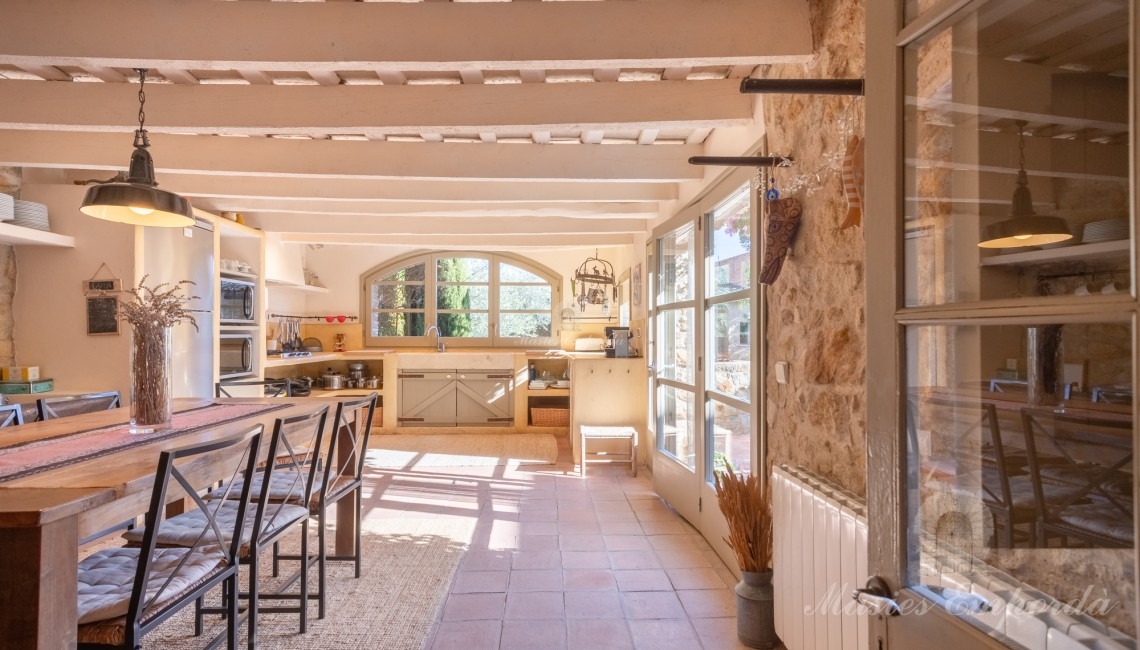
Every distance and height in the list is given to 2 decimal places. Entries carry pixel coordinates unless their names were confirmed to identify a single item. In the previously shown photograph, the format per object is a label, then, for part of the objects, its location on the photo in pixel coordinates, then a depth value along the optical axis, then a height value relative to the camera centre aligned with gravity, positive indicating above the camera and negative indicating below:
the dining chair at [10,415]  2.53 -0.37
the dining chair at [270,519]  2.00 -0.70
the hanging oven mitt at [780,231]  2.27 +0.40
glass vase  2.28 -0.18
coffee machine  5.54 -0.11
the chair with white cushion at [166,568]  1.47 -0.70
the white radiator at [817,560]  1.61 -0.71
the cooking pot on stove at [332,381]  7.00 -0.59
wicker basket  7.10 -1.04
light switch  2.41 -0.17
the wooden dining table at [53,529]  1.25 -0.46
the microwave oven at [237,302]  5.00 +0.27
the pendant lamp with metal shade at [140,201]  2.22 +0.52
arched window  7.77 +0.44
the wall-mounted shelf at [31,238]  3.37 +0.59
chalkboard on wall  3.92 +0.13
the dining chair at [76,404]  2.73 -0.36
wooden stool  5.11 -0.92
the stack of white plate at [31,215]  3.55 +0.74
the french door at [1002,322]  0.63 +0.01
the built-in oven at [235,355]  4.95 -0.19
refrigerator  4.16 +0.40
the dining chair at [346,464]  2.59 -0.66
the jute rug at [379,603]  2.32 -1.24
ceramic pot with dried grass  2.28 -0.91
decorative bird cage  6.93 +0.62
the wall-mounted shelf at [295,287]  6.21 +0.53
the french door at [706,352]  2.97 -0.12
